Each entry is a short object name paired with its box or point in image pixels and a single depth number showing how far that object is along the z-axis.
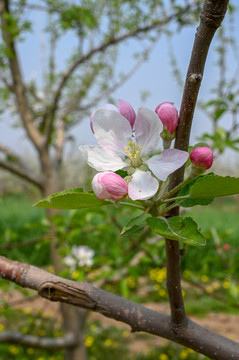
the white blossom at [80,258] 1.67
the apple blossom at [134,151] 0.21
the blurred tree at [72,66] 1.88
